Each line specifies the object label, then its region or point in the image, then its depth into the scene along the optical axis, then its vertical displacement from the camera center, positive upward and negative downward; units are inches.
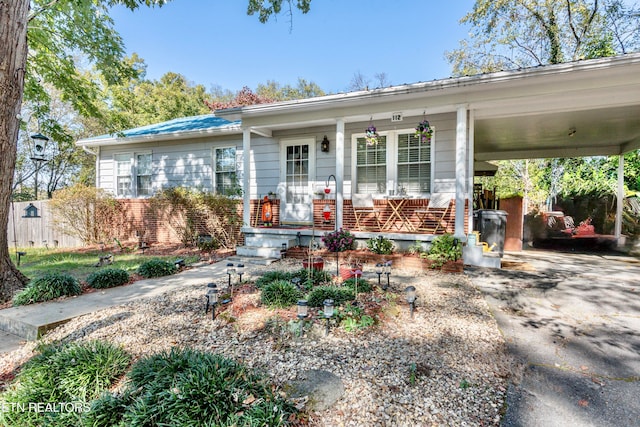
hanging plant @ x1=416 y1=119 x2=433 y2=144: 249.0 +62.9
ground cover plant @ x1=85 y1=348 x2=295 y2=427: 69.9 -47.0
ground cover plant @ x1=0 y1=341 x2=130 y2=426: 79.9 -50.9
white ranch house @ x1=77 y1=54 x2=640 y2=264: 220.4 +75.0
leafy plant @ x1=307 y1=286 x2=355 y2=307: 141.2 -41.4
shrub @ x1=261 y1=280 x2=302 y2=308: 143.0 -41.9
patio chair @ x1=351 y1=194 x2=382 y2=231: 282.0 -1.2
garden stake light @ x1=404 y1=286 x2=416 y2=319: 130.1 -37.6
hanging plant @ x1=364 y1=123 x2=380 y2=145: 263.1 +63.0
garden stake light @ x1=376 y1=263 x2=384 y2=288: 167.3 -34.5
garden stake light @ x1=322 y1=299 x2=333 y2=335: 112.3 -37.3
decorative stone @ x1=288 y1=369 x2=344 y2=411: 78.7 -49.5
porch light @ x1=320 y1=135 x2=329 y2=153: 320.8 +65.8
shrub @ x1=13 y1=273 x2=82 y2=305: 158.9 -44.4
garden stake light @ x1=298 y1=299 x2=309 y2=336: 112.0 -37.1
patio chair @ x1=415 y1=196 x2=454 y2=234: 260.8 -6.3
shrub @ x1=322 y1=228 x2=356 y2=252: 259.0 -28.2
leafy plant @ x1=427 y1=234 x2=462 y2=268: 222.2 -31.3
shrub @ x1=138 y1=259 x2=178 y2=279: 220.4 -44.9
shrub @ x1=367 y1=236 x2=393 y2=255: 249.6 -31.3
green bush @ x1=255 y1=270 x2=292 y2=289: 170.6 -40.4
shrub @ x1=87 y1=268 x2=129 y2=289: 190.5 -45.0
